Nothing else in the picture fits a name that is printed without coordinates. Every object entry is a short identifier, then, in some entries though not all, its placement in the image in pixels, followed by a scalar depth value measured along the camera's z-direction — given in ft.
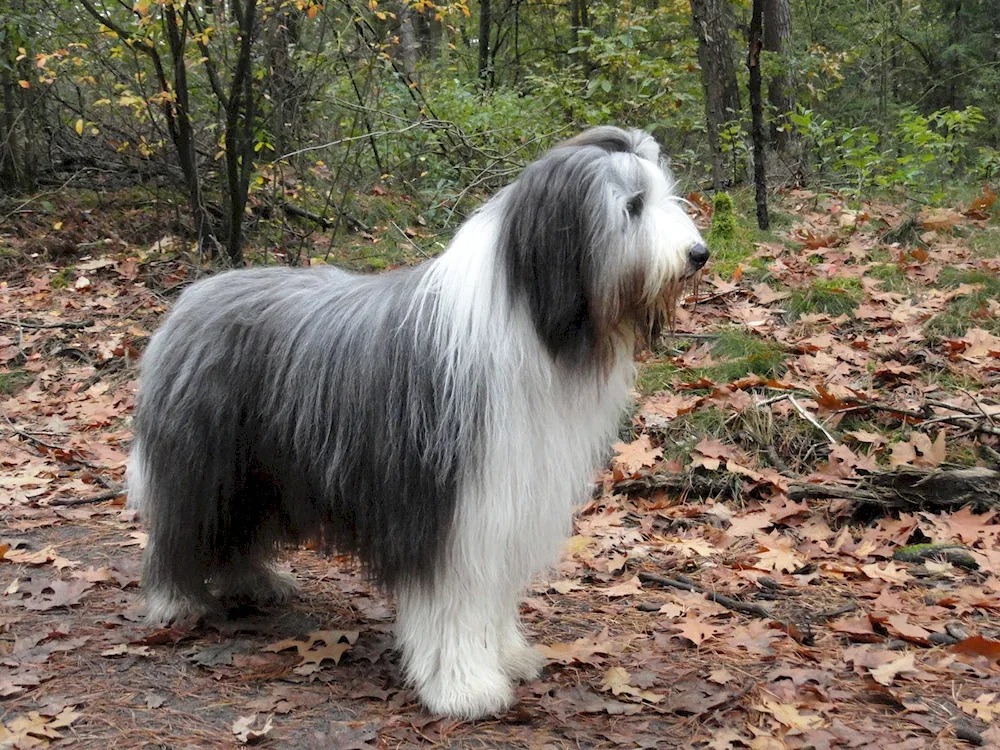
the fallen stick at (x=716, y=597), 12.47
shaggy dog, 9.00
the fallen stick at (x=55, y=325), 23.79
